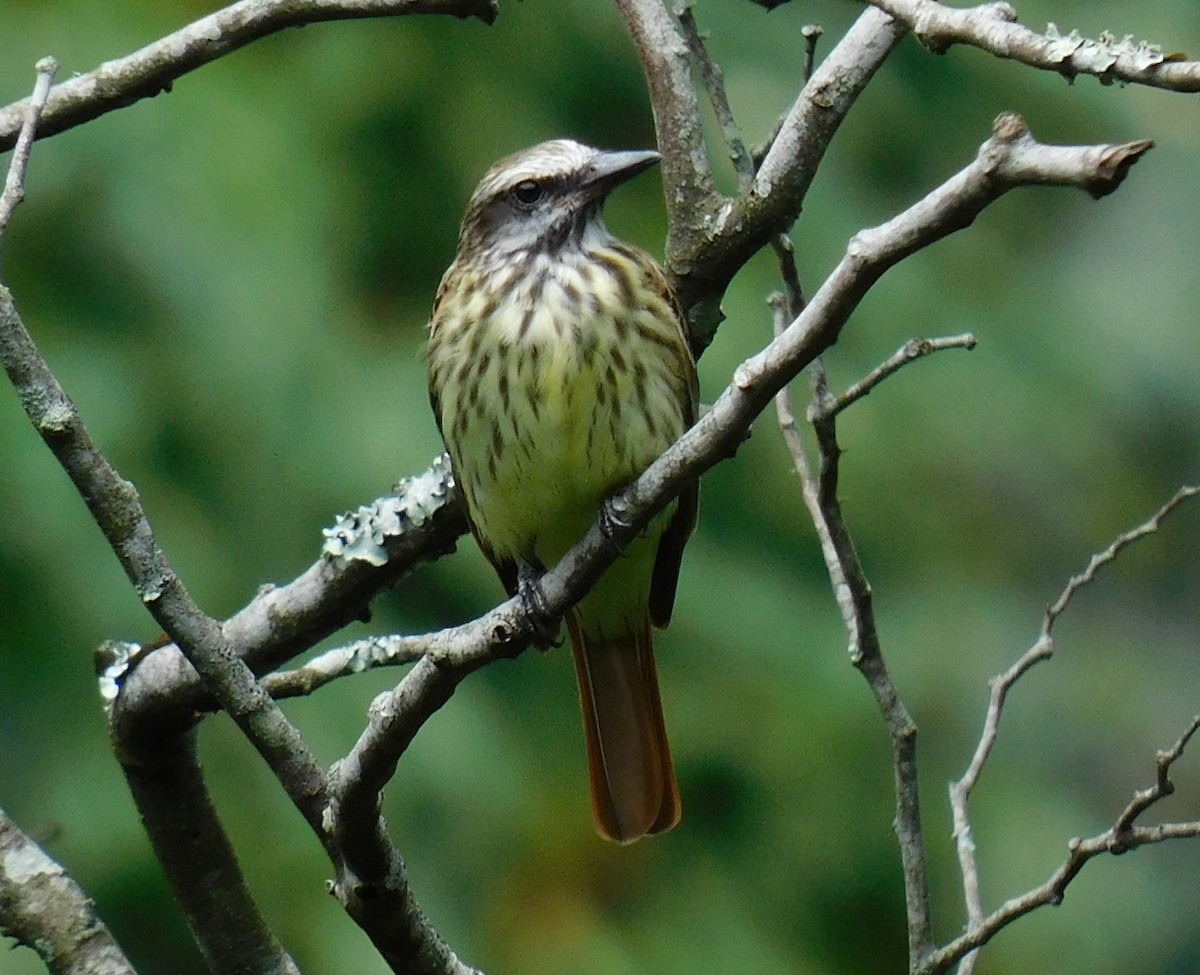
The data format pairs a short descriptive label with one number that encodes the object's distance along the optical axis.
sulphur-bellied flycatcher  6.56
